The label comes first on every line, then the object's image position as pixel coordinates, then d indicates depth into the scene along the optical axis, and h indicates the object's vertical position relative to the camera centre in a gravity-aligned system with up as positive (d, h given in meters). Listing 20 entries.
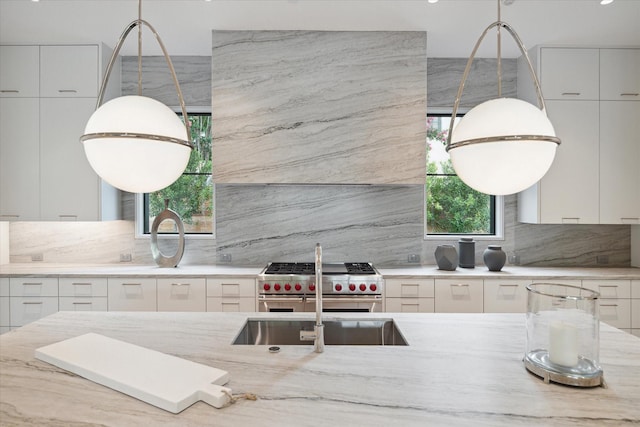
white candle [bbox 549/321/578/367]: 1.17 -0.40
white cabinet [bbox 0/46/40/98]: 3.23 +1.23
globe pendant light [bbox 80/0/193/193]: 1.13 +0.21
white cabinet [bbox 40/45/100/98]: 3.23 +1.20
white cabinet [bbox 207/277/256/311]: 2.99 -0.63
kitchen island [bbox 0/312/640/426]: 0.98 -0.52
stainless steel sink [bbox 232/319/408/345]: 1.80 -0.56
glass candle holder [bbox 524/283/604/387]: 1.15 -0.39
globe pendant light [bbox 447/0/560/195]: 1.11 +0.20
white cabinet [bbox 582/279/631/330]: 2.98 -0.68
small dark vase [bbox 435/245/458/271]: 3.19 -0.38
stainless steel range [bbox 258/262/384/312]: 2.90 -0.60
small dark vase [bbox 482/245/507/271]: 3.18 -0.38
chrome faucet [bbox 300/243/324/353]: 1.42 -0.43
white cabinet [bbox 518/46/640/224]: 3.21 +0.75
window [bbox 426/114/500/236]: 3.69 +0.12
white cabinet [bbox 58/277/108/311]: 3.01 -0.65
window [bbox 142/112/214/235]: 3.66 +0.13
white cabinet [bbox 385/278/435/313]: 3.00 -0.65
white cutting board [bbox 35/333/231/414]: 1.05 -0.50
